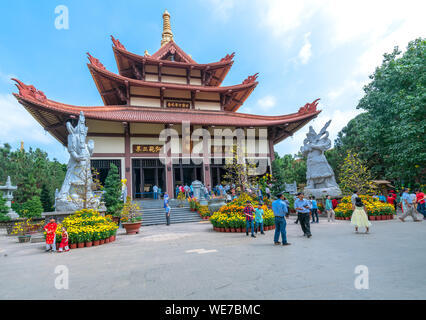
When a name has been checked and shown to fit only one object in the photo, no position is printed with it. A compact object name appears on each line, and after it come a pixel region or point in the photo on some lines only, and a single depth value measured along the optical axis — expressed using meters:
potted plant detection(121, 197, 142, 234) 10.16
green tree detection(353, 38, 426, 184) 12.78
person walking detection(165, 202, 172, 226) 12.58
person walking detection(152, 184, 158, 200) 18.67
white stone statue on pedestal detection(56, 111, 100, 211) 9.91
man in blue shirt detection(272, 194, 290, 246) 6.29
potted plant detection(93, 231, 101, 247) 7.72
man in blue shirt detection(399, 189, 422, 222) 9.66
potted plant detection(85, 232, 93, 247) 7.54
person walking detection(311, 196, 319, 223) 11.11
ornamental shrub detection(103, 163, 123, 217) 12.98
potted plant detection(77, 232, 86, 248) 7.42
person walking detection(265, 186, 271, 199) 15.95
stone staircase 13.71
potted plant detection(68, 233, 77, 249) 7.36
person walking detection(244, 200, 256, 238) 8.17
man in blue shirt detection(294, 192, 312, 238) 7.33
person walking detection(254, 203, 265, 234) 8.37
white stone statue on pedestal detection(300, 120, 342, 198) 13.30
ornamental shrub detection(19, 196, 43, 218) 16.31
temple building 17.52
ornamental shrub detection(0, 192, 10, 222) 16.33
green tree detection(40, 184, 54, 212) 18.06
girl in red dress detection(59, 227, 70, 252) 7.04
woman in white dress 7.45
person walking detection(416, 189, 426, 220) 10.41
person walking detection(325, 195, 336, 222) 11.13
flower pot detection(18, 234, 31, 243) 9.84
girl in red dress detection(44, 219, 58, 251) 6.99
